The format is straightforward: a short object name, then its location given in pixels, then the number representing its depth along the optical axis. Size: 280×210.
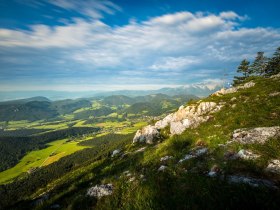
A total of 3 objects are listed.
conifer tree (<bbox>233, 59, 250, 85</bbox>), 76.35
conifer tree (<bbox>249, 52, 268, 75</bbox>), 78.62
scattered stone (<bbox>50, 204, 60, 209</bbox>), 13.38
